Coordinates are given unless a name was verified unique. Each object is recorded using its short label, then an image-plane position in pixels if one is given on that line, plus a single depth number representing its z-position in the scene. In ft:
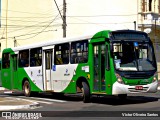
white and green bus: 56.18
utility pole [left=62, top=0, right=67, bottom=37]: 115.12
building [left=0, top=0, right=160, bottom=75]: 146.82
